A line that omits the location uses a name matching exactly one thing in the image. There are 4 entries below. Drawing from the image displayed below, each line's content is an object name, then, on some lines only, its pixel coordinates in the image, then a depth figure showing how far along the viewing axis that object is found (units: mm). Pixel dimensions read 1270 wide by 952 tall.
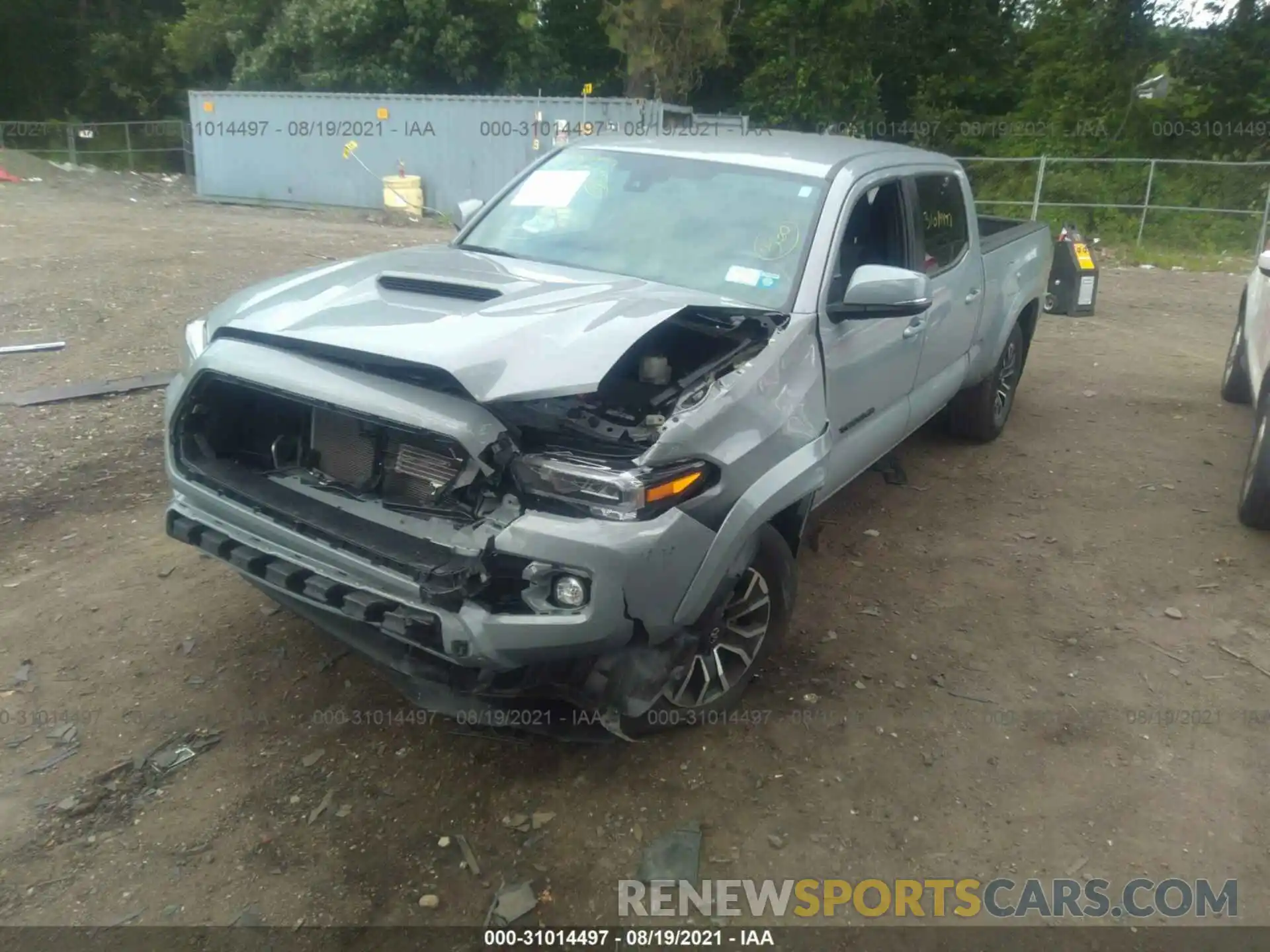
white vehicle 5168
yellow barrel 18828
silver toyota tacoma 2760
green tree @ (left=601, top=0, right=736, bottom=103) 23359
